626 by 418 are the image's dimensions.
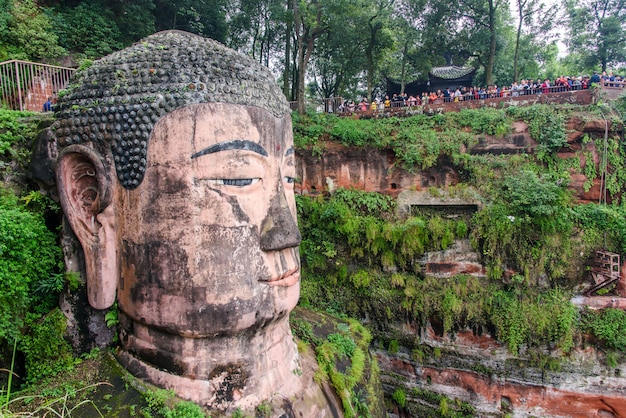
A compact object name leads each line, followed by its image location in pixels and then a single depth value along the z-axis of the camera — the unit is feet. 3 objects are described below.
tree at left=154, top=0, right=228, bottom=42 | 61.87
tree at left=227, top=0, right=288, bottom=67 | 71.87
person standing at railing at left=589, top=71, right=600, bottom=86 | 43.61
